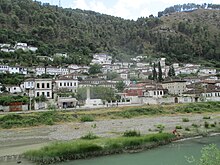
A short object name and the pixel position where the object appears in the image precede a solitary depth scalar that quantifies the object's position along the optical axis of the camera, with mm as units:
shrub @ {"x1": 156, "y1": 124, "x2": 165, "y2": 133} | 35906
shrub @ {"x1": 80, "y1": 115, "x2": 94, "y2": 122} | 45581
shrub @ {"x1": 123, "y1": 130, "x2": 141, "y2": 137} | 30094
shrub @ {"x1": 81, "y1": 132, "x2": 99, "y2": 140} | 30156
